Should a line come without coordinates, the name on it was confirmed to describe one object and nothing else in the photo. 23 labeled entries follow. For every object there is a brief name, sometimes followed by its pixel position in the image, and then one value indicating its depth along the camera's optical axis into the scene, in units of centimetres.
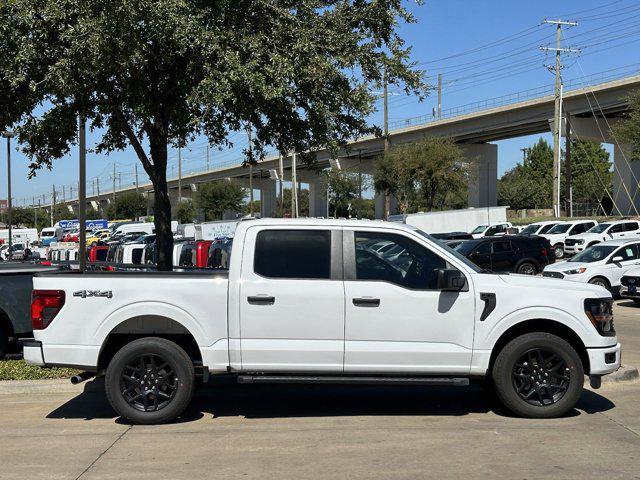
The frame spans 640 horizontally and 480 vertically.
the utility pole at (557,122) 5348
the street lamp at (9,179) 3219
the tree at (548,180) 9225
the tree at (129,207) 12500
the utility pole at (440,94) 8605
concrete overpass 5838
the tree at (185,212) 10606
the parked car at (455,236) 3689
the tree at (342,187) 7850
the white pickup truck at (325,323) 684
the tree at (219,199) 9769
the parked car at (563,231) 3566
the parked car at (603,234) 3344
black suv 2562
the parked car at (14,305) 1048
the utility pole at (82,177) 1127
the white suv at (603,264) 1930
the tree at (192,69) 898
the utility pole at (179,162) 9913
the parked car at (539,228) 3947
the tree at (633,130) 4000
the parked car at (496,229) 4409
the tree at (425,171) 5825
